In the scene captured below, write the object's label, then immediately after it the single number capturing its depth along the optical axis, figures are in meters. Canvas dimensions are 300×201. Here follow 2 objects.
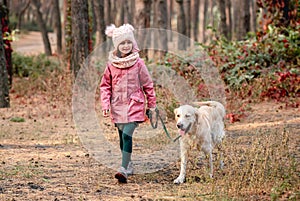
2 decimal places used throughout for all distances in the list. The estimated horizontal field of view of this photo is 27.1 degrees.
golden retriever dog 6.72
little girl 7.06
